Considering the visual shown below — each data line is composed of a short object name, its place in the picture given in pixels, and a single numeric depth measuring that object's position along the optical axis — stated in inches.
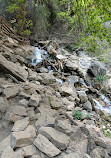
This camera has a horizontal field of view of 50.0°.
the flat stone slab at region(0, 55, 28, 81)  165.7
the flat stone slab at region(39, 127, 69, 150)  79.1
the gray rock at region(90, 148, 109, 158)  81.1
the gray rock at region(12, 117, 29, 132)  87.7
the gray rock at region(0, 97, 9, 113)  110.5
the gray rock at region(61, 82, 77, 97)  239.7
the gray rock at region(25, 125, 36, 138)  86.6
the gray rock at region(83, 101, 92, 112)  223.3
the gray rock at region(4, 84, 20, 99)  125.5
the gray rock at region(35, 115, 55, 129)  100.3
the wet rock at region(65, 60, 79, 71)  370.6
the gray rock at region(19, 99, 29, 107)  121.8
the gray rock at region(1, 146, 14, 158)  67.7
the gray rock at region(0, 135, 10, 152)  74.3
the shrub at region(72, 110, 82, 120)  180.2
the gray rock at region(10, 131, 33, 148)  74.0
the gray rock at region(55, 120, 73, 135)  89.7
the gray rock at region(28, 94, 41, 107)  122.4
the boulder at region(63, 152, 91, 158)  73.8
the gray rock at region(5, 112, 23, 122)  98.3
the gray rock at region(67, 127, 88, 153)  83.1
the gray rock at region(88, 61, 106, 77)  387.8
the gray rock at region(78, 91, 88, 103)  241.6
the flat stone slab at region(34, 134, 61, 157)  72.8
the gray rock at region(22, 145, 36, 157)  71.0
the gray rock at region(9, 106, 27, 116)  106.7
